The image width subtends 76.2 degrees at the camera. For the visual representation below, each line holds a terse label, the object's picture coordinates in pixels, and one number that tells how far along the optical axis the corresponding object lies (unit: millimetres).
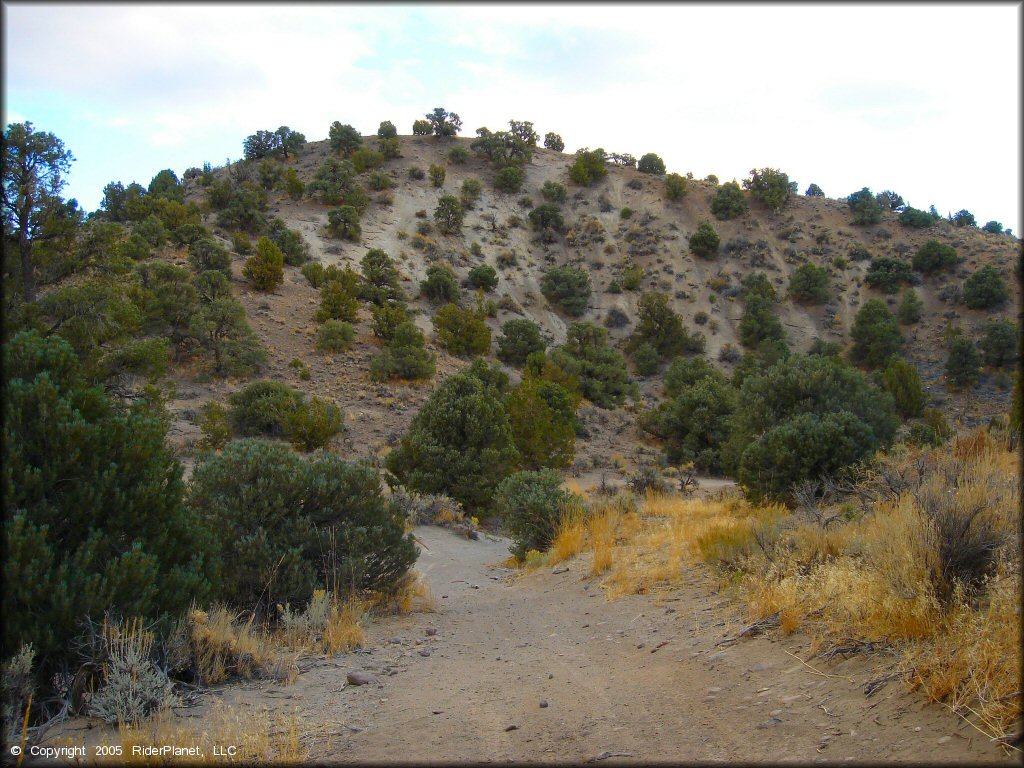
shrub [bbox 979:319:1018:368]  41656
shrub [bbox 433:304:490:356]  38972
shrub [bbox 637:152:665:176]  68375
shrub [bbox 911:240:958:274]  51688
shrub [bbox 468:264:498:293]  48750
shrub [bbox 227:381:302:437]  25172
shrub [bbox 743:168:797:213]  60656
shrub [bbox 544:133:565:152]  76500
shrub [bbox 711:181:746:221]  60281
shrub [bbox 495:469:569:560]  12508
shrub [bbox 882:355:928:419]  34406
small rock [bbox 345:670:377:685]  5383
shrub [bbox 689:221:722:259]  56625
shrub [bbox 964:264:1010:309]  46719
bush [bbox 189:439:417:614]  7016
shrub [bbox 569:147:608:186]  64625
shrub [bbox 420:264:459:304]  44625
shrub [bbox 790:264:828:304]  51688
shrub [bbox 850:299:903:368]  44656
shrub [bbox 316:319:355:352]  33719
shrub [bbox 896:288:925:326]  48031
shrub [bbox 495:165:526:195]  61531
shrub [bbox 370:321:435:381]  32531
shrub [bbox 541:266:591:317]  50875
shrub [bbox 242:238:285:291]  37188
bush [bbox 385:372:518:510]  18406
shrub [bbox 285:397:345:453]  24500
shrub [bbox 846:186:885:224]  59156
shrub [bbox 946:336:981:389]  40812
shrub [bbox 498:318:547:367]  41438
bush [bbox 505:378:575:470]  25281
